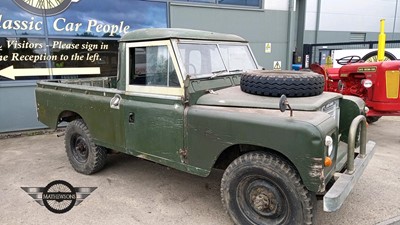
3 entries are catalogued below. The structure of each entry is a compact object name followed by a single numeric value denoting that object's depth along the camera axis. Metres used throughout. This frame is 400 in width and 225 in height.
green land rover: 2.66
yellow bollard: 6.79
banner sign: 6.78
